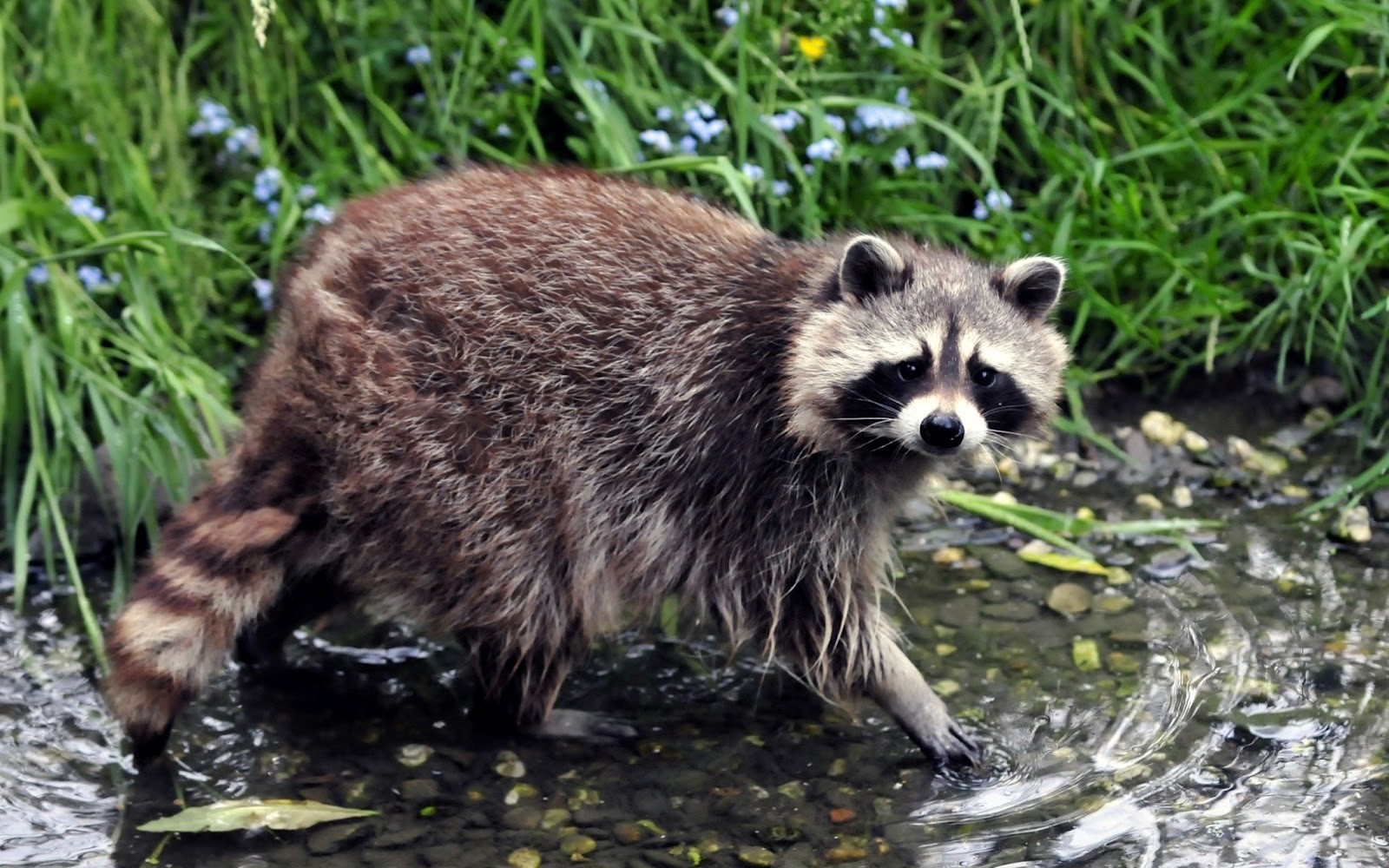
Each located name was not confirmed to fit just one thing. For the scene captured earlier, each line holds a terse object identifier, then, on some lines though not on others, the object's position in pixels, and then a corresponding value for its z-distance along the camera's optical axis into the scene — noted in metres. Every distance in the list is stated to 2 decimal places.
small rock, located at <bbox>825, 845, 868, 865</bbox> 5.69
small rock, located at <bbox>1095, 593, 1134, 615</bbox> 7.27
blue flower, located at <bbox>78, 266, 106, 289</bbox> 8.06
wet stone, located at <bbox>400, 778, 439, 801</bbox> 6.13
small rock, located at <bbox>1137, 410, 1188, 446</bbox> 8.53
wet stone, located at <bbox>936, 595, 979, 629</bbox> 7.27
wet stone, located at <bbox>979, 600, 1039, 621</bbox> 7.27
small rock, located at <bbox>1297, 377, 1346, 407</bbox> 8.70
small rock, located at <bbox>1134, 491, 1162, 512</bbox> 8.09
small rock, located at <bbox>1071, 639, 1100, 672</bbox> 6.83
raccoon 6.21
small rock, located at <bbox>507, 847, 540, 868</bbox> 5.69
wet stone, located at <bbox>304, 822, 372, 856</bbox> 5.77
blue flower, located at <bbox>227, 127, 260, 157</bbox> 8.78
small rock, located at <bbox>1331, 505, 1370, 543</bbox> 7.62
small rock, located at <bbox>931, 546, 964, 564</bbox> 7.77
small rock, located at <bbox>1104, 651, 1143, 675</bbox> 6.78
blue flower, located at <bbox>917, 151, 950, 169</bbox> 8.59
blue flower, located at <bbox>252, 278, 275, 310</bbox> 8.26
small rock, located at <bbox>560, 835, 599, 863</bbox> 5.76
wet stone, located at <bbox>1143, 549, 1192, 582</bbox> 7.52
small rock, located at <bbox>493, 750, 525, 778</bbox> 6.33
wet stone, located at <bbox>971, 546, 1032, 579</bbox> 7.62
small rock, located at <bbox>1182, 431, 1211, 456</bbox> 8.47
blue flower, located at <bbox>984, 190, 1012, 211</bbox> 8.52
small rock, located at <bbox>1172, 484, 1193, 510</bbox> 8.10
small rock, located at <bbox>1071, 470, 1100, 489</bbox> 8.37
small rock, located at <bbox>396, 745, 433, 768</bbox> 6.39
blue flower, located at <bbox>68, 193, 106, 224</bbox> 7.84
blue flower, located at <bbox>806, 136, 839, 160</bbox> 8.35
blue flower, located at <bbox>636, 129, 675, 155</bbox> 8.33
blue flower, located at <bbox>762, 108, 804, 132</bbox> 8.42
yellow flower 8.67
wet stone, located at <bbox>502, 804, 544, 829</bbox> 5.96
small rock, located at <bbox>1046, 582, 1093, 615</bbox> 7.29
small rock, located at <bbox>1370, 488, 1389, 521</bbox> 7.77
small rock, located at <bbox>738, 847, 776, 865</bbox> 5.69
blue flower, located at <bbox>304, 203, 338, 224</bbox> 8.39
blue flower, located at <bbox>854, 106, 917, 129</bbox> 8.59
